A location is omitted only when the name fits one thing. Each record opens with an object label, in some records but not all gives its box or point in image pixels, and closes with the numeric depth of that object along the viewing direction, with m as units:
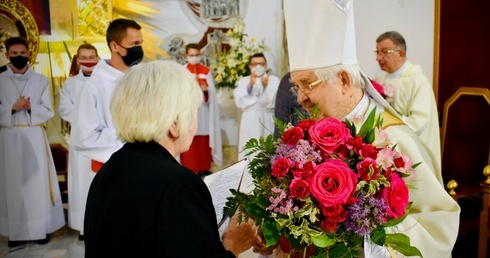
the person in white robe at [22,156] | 4.91
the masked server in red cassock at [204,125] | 7.05
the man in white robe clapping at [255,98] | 6.80
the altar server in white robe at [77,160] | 4.47
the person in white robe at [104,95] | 3.43
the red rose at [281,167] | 1.36
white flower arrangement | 7.19
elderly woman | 1.29
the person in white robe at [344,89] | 1.72
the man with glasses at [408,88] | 4.47
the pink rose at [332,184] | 1.31
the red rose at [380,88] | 3.87
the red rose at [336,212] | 1.32
